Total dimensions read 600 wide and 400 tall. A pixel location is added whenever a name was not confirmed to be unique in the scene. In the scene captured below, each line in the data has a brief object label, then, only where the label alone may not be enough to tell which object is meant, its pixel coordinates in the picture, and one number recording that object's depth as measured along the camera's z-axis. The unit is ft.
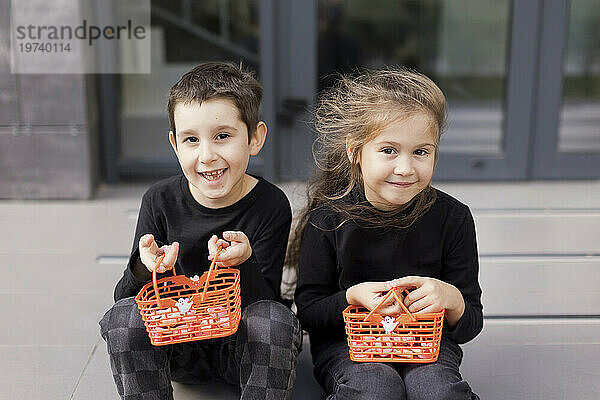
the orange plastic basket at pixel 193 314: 4.88
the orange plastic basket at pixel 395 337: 5.13
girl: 5.18
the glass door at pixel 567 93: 12.53
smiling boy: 5.12
